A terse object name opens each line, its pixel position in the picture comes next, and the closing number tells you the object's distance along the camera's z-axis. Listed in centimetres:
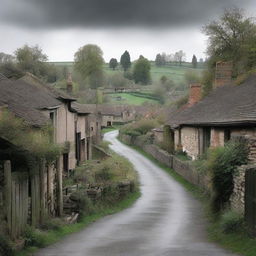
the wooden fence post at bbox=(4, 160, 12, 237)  1295
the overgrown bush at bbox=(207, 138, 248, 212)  1673
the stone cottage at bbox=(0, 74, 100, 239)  1373
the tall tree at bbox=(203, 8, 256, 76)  4591
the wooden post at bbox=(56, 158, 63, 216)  1945
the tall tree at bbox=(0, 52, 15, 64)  10359
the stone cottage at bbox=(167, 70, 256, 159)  2444
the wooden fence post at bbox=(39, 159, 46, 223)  1639
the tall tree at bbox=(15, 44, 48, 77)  8738
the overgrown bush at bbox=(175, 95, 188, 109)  6051
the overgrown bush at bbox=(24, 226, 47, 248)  1385
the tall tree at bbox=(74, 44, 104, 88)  13025
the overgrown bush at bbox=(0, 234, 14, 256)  1153
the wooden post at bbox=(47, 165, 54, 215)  1811
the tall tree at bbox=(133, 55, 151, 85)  18525
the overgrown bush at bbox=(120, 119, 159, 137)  7381
